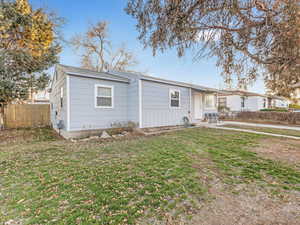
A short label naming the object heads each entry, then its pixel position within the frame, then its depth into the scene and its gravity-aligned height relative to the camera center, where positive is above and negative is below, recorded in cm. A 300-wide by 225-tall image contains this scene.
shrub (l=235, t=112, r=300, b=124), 1213 -43
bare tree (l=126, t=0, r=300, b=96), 320 +207
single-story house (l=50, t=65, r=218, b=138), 701 +62
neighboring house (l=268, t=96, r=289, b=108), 2504 +181
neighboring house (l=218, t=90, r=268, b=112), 2109 +150
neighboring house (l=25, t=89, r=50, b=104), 2421 +238
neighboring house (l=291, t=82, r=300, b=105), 2044 +180
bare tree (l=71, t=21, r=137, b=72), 1991 +876
